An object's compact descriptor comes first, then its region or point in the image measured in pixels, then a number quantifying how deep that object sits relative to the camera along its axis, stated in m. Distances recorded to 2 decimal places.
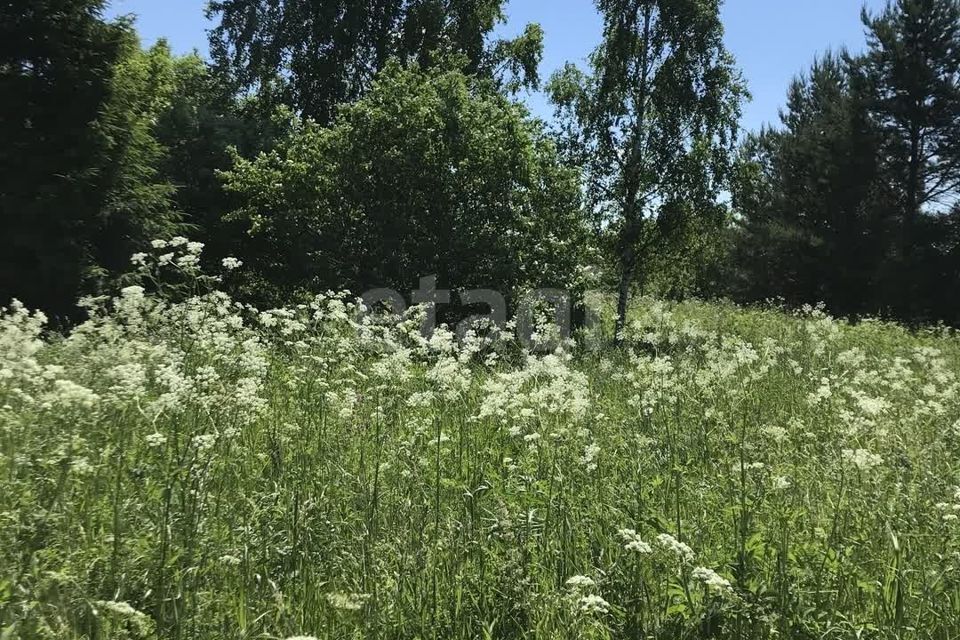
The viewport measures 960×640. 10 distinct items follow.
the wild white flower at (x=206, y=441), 2.43
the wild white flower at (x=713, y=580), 2.13
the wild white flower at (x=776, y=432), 3.31
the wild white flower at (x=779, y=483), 2.70
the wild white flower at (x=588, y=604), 2.00
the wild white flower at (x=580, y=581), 2.11
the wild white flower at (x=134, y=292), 4.49
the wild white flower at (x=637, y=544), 2.22
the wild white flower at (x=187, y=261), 3.43
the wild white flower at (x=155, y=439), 2.58
